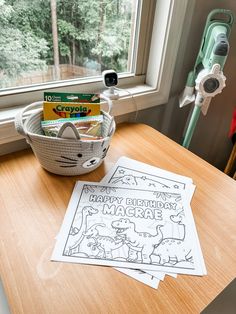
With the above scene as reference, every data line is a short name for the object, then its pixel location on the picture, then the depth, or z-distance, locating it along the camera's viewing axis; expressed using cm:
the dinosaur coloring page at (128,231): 47
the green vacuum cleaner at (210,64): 76
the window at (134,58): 83
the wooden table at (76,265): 41
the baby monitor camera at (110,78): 88
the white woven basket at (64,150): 59
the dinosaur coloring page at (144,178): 66
